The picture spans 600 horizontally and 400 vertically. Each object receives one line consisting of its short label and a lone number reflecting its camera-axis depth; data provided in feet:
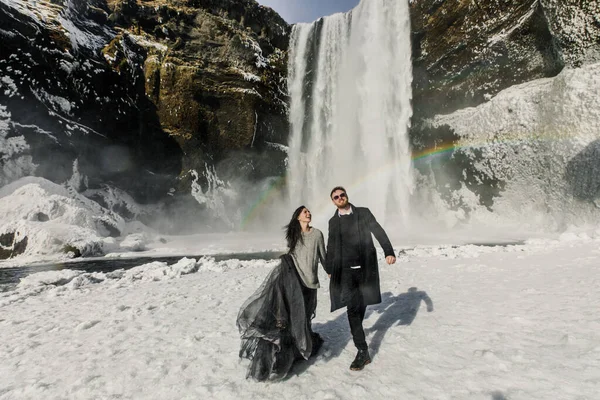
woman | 9.84
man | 10.90
